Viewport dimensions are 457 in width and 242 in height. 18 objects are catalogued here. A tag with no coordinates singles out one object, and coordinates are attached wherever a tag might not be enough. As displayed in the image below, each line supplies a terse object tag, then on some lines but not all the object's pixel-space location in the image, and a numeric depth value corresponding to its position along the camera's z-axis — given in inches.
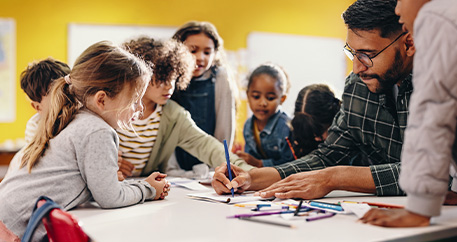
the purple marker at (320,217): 47.8
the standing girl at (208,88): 108.3
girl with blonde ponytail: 56.0
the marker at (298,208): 50.1
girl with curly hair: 86.7
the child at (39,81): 89.8
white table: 41.8
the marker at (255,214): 49.4
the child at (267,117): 112.1
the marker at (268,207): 53.4
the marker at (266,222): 44.9
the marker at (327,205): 52.1
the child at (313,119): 95.6
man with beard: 62.0
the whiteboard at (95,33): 214.7
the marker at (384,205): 53.6
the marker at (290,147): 101.4
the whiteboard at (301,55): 250.8
